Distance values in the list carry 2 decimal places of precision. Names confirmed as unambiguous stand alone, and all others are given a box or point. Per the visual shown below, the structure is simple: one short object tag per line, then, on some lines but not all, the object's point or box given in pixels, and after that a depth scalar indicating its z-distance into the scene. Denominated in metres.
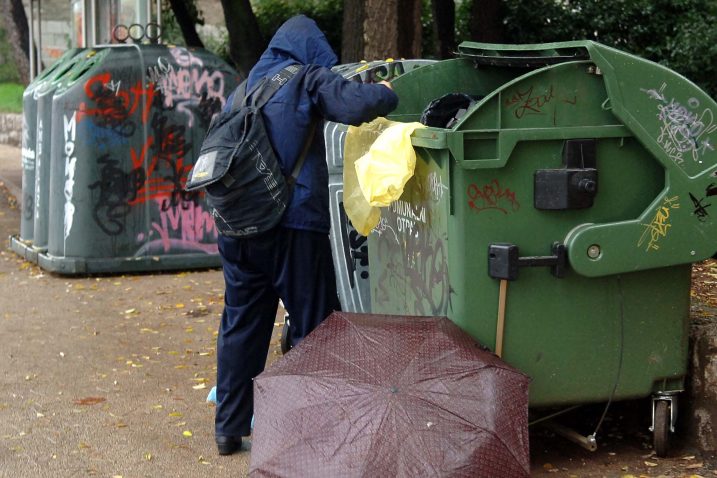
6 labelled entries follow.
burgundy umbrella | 3.53
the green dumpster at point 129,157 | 8.27
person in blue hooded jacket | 4.14
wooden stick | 4.00
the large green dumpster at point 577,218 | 3.95
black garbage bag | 4.58
